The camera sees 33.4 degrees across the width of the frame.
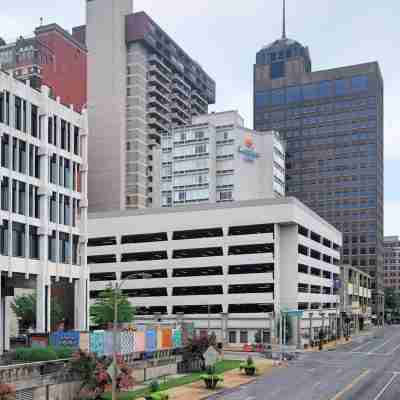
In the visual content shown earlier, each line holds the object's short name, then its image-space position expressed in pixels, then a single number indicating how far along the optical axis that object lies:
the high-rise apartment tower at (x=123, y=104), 155.25
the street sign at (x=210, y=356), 53.97
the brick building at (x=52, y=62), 138.75
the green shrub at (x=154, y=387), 49.46
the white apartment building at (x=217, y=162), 150.50
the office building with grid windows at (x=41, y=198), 62.28
